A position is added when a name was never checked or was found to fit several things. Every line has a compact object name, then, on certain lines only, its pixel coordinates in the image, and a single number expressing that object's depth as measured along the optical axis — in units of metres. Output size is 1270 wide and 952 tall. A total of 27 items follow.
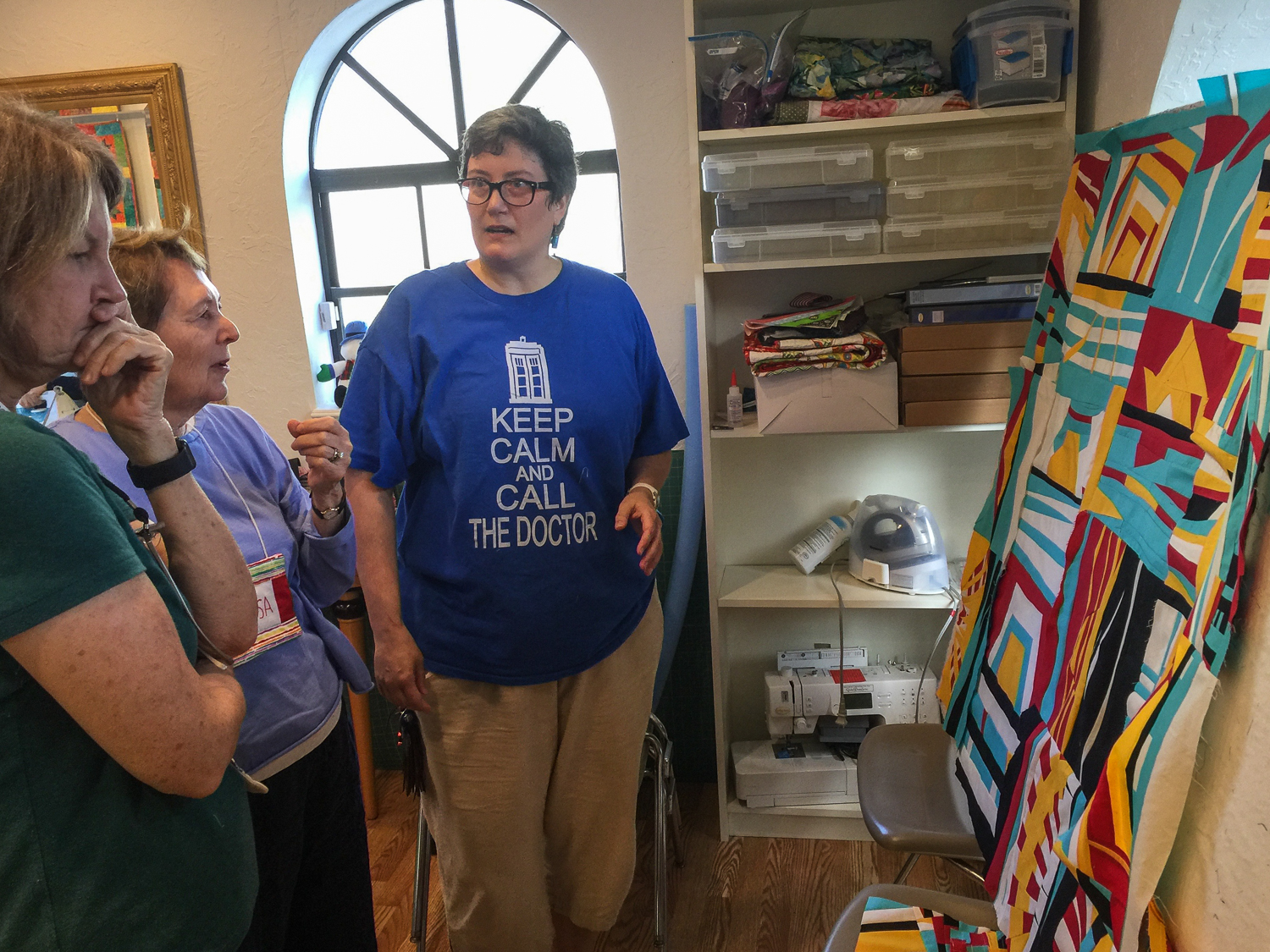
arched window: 2.40
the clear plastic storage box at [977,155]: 1.78
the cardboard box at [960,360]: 1.84
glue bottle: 2.10
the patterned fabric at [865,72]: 1.84
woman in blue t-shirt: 1.35
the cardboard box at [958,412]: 1.87
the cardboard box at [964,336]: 1.82
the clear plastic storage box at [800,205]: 1.87
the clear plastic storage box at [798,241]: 1.89
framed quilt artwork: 2.35
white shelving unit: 1.99
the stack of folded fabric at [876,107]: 1.80
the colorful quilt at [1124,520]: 0.77
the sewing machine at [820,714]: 2.20
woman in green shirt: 0.62
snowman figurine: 2.35
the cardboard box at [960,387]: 1.86
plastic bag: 1.84
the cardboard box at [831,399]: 1.89
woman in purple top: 1.15
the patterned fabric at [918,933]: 1.21
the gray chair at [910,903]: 1.15
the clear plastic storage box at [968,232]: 1.82
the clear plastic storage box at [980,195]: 1.80
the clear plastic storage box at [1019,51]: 1.65
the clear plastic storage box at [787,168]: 1.85
